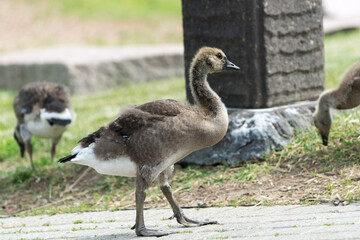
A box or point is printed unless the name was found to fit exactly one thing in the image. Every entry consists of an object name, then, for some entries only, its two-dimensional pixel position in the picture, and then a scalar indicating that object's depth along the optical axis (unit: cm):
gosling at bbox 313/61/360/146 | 1357
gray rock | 1376
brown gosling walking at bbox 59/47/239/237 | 981
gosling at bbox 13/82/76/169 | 1636
